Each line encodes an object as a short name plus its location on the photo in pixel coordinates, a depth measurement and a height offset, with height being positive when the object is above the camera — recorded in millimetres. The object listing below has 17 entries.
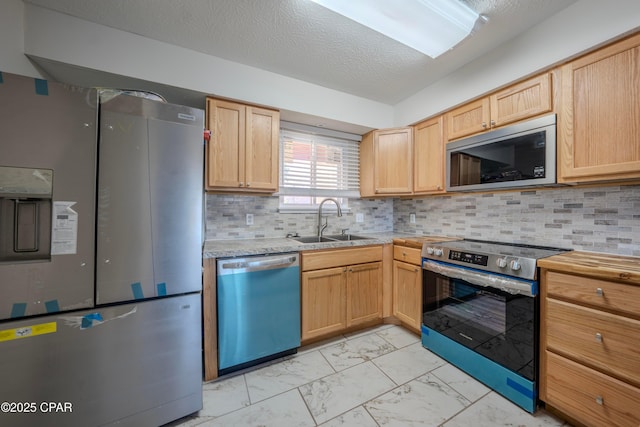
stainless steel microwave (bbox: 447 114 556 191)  1552 +459
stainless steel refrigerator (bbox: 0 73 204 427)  1032 -205
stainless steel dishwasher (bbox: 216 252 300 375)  1677 -710
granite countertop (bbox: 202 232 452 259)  1682 -243
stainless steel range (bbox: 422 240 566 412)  1395 -659
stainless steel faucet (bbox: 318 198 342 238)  2568 -51
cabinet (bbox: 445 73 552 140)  1590 +855
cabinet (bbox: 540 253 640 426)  1087 -659
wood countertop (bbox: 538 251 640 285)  1091 -246
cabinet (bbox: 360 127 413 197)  2564 +623
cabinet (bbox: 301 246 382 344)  2006 -680
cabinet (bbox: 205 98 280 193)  1908 +590
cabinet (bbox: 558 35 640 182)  1250 +595
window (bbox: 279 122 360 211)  2562 +596
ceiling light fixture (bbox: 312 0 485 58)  1322 +1223
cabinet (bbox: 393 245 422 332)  2152 -673
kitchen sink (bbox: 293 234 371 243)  2553 -242
